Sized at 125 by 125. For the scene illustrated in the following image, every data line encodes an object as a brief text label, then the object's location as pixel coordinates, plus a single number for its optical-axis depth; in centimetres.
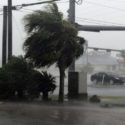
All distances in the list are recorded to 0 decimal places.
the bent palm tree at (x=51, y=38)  2444
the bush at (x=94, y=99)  2588
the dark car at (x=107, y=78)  5872
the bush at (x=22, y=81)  2622
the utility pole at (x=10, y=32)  3056
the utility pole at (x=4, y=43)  3130
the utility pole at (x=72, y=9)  3342
